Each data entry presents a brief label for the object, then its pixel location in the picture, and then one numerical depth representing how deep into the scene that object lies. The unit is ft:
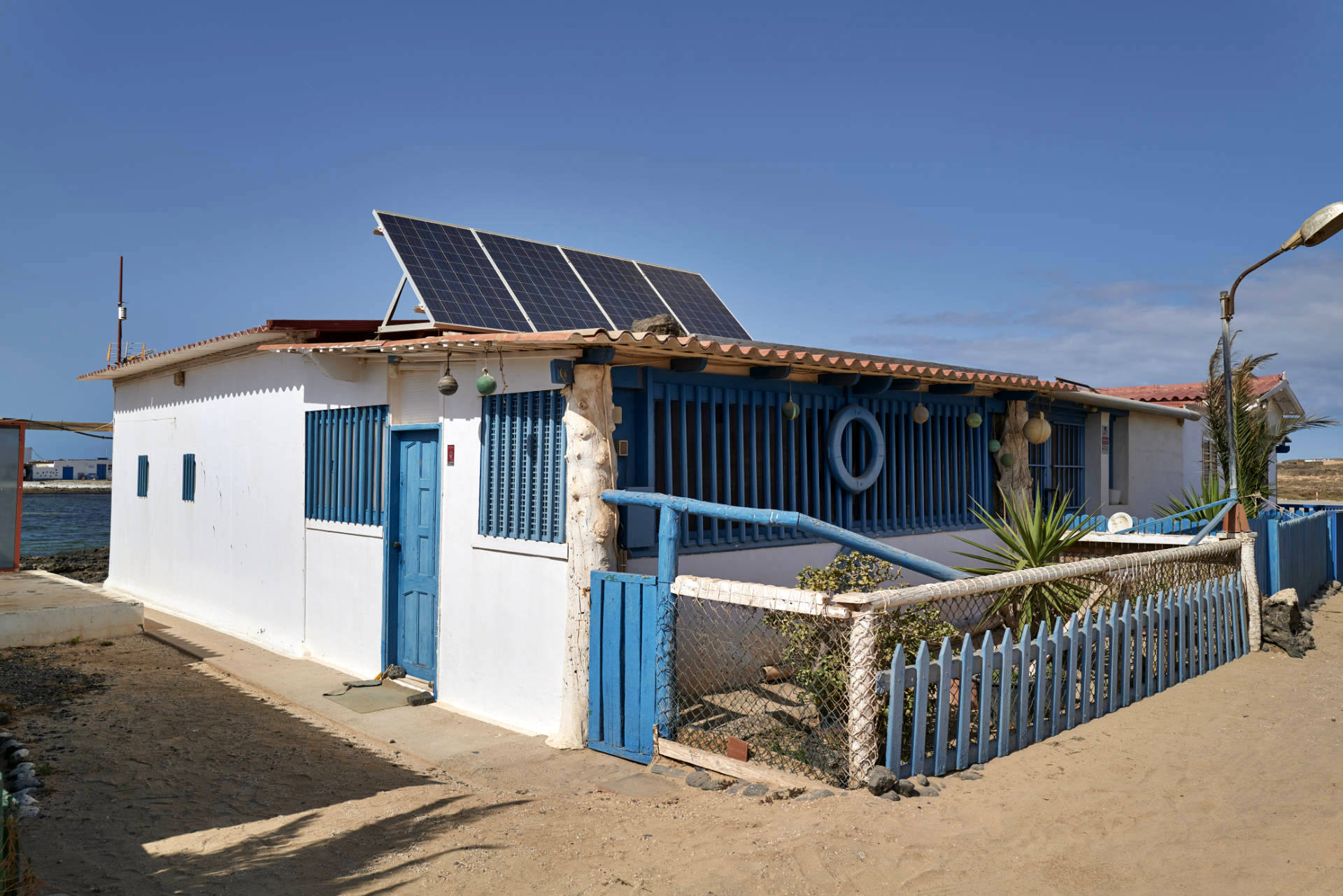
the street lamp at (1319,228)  26.99
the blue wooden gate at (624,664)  19.06
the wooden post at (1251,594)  27.50
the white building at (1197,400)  49.85
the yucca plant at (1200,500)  37.24
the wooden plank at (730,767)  16.24
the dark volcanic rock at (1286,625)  27.22
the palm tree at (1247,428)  40.70
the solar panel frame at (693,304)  38.34
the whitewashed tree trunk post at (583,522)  20.54
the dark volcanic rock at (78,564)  59.26
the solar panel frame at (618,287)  35.96
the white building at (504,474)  21.53
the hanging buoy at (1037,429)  35.27
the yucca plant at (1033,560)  21.34
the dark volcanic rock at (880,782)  15.03
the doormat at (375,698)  25.03
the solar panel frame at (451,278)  29.78
